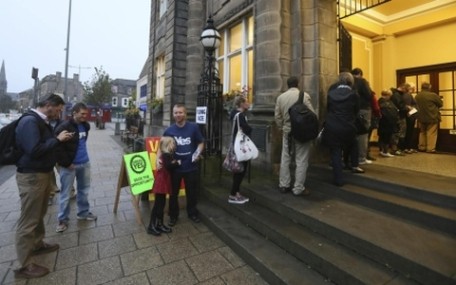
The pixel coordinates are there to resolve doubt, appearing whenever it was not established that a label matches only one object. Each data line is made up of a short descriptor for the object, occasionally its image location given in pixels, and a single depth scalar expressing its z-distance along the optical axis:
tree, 43.91
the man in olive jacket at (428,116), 7.07
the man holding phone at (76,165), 4.26
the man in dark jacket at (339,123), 4.57
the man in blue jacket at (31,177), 3.25
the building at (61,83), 69.24
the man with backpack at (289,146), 4.59
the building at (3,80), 87.94
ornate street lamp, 6.99
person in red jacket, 4.36
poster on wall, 6.64
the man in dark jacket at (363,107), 5.46
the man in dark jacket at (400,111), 6.84
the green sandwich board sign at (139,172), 5.00
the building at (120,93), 66.12
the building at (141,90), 31.61
